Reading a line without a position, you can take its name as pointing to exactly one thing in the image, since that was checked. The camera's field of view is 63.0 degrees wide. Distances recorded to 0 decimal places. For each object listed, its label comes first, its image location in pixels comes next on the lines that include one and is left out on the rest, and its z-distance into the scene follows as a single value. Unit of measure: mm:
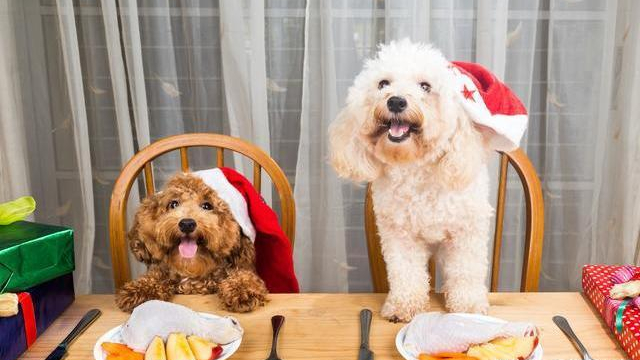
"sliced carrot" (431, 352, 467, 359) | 704
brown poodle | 959
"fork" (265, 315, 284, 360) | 776
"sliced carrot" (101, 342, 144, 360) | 728
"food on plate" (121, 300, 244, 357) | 753
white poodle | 822
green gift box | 802
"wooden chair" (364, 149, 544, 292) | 1144
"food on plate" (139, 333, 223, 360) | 715
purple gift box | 757
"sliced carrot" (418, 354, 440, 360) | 713
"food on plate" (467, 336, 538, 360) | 695
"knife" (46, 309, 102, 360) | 779
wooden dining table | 800
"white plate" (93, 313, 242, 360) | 735
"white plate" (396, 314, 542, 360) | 719
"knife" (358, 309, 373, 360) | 772
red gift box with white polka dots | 759
